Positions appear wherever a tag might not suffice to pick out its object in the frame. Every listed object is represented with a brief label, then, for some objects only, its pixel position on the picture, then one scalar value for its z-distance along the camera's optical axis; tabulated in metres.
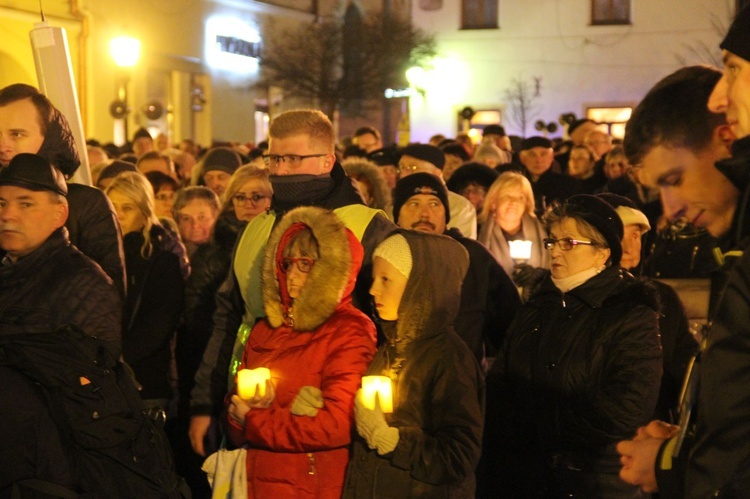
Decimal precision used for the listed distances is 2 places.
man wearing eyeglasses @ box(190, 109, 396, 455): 7.79
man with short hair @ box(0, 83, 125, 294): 8.01
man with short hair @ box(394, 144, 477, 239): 11.71
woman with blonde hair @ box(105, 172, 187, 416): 10.11
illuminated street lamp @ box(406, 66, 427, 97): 44.72
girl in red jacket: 6.80
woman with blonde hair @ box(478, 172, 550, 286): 12.31
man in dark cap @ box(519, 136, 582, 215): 16.97
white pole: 9.51
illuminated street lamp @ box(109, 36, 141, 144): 34.71
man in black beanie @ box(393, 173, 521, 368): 9.35
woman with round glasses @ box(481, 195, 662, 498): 7.52
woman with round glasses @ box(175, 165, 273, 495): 10.58
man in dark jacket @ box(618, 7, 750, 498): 3.82
